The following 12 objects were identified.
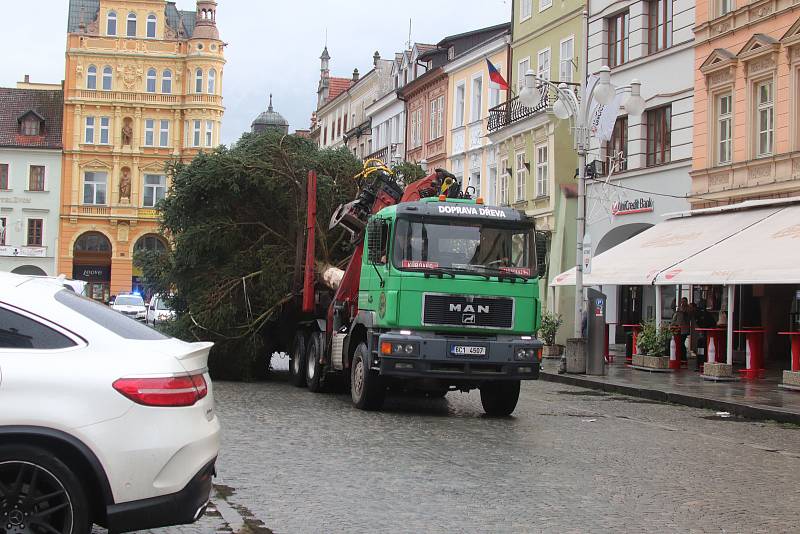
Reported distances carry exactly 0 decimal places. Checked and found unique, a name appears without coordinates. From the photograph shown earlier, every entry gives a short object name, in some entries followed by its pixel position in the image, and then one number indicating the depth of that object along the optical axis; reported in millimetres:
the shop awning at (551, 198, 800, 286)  20875
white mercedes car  5758
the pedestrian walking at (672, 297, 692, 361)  26875
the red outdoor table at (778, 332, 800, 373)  20691
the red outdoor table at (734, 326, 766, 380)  23234
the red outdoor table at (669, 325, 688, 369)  25734
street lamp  23625
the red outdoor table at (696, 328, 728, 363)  23266
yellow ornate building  81188
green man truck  14797
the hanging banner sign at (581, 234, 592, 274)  23656
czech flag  33781
